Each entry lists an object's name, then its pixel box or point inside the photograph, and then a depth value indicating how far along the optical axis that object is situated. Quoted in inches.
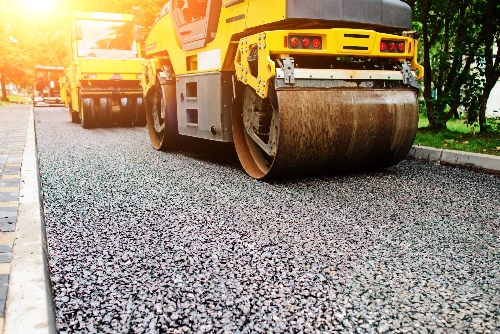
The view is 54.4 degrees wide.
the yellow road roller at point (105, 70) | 502.9
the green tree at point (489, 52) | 312.5
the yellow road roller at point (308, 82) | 179.2
